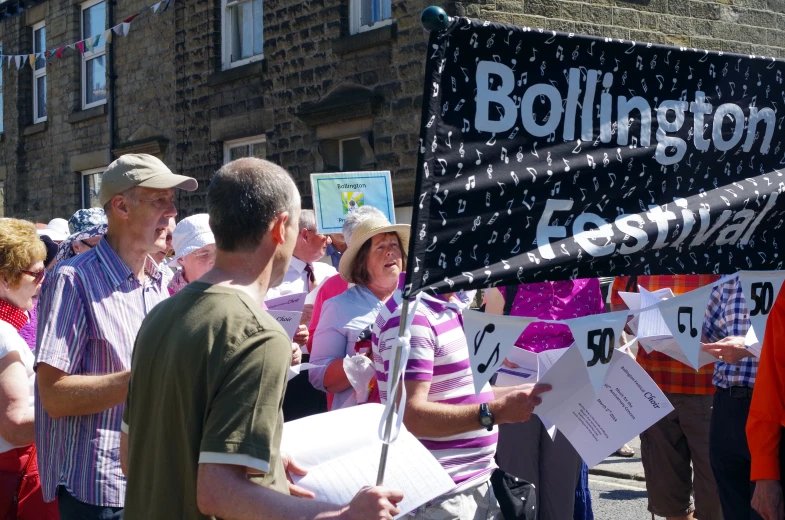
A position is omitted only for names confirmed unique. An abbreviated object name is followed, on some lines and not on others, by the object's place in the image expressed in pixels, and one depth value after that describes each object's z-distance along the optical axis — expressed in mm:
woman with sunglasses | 3445
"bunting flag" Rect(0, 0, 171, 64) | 14617
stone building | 11008
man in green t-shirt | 1999
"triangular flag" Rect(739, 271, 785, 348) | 2979
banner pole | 2301
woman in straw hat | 4180
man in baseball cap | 2873
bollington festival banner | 2344
